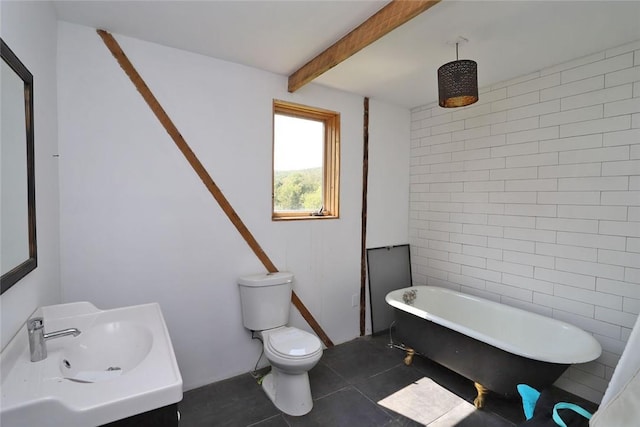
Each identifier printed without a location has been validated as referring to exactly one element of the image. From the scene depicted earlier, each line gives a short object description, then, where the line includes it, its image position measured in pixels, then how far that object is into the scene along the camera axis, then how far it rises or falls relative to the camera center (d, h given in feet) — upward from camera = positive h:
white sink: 2.77 -1.84
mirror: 3.37 +0.32
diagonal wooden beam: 6.60 +1.23
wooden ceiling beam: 5.11 +3.20
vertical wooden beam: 10.45 -0.72
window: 9.14 +1.27
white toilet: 6.79 -3.17
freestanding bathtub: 6.19 -3.14
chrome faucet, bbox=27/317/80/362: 3.64 -1.63
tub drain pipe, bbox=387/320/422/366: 8.84 -4.35
